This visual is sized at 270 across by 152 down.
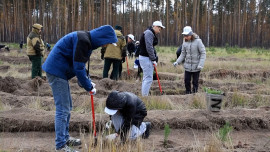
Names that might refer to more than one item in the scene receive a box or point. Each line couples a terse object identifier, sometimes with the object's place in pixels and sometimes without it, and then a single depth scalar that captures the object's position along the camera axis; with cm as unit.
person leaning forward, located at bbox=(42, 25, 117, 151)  348
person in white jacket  688
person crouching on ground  381
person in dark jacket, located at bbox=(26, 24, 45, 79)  850
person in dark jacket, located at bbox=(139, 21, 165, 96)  648
